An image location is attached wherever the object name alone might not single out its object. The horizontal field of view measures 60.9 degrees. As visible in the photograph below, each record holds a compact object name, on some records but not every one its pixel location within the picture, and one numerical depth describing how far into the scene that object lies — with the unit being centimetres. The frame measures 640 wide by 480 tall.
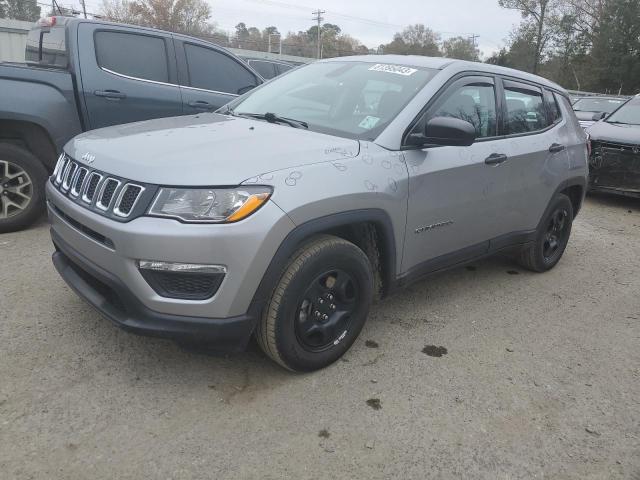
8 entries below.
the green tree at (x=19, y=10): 4347
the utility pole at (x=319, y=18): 6564
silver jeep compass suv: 241
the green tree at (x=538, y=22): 4634
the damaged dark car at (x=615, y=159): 759
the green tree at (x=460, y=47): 6438
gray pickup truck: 457
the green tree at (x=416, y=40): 6122
